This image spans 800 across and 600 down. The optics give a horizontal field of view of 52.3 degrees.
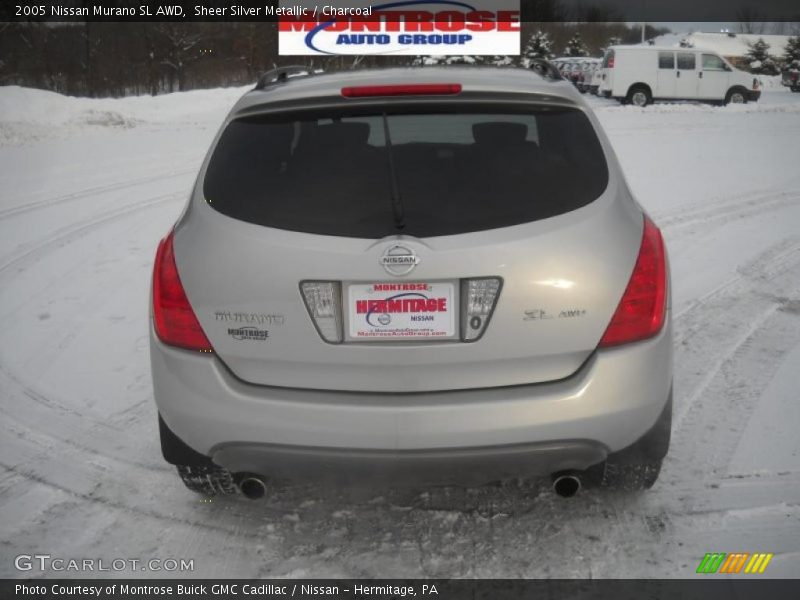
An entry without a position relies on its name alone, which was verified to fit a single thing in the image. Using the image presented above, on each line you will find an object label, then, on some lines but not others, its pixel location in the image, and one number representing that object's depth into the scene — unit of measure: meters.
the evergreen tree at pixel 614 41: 76.94
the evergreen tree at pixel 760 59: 61.12
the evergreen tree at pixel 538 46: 61.88
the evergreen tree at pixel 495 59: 43.06
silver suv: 2.62
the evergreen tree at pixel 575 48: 66.88
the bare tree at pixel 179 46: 42.88
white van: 29.97
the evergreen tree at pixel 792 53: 57.62
